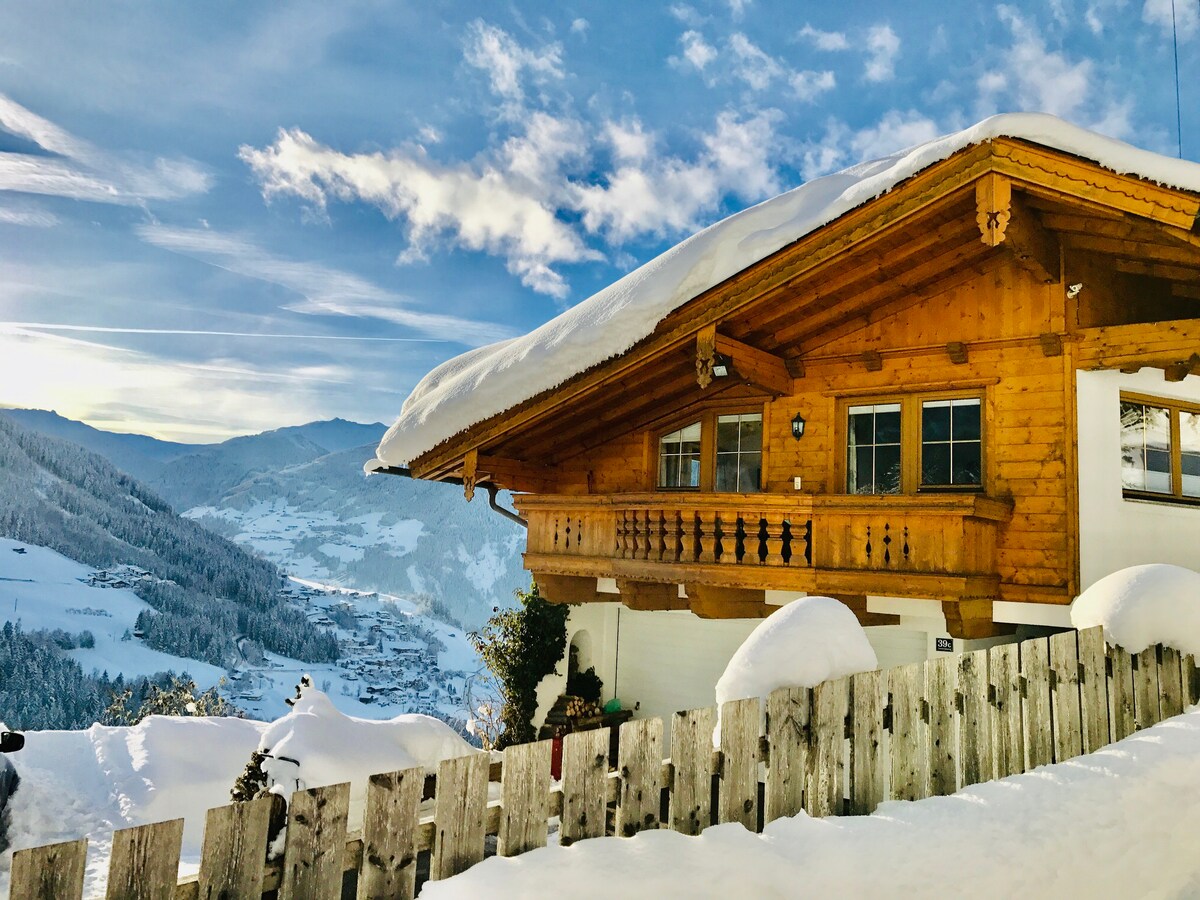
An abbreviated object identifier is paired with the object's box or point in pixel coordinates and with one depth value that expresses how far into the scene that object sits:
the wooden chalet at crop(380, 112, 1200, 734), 8.78
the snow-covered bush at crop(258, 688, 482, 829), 7.50
